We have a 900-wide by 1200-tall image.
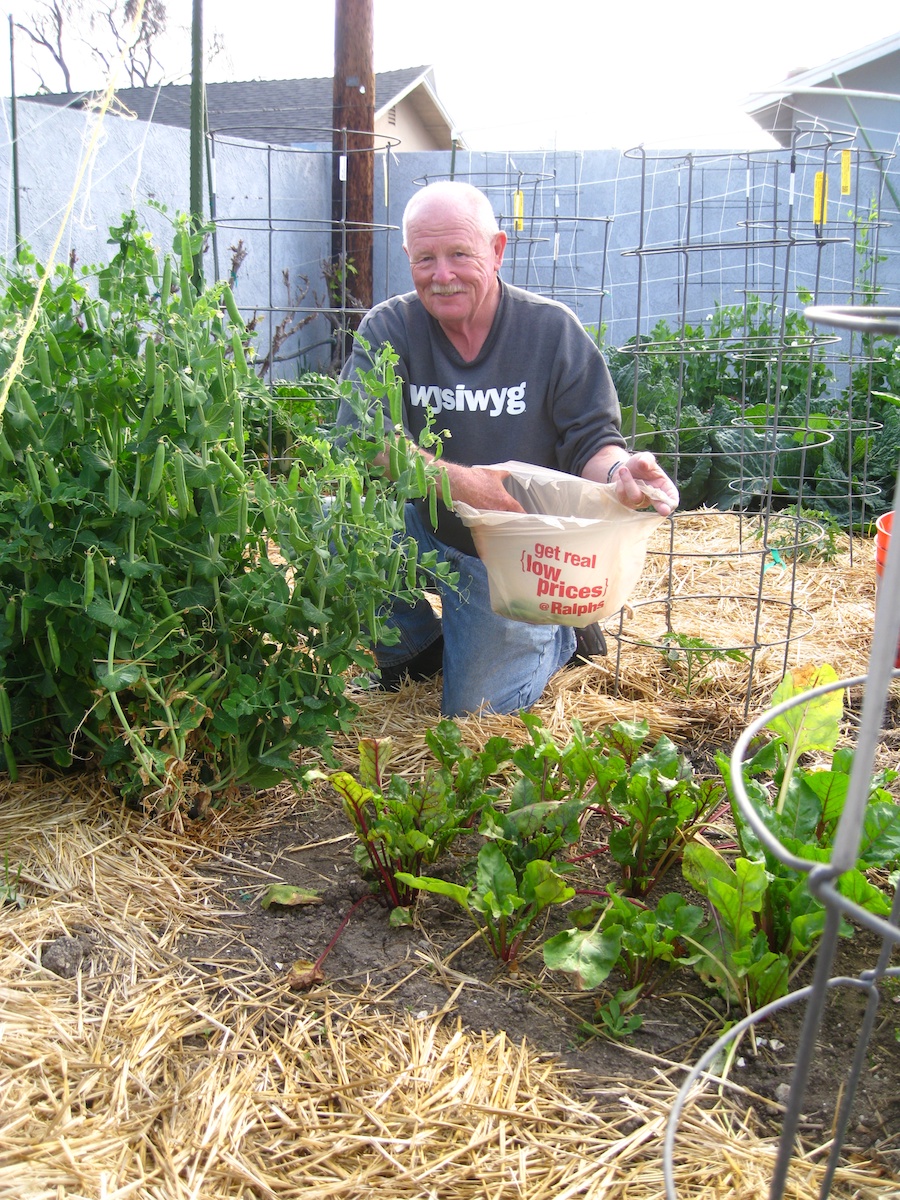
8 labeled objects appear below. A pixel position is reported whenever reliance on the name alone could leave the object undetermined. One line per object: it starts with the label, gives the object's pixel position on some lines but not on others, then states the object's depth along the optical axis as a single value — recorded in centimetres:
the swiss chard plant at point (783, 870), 144
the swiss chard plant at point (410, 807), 171
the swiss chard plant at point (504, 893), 153
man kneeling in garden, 256
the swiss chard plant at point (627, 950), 145
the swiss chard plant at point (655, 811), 169
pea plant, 166
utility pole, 600
